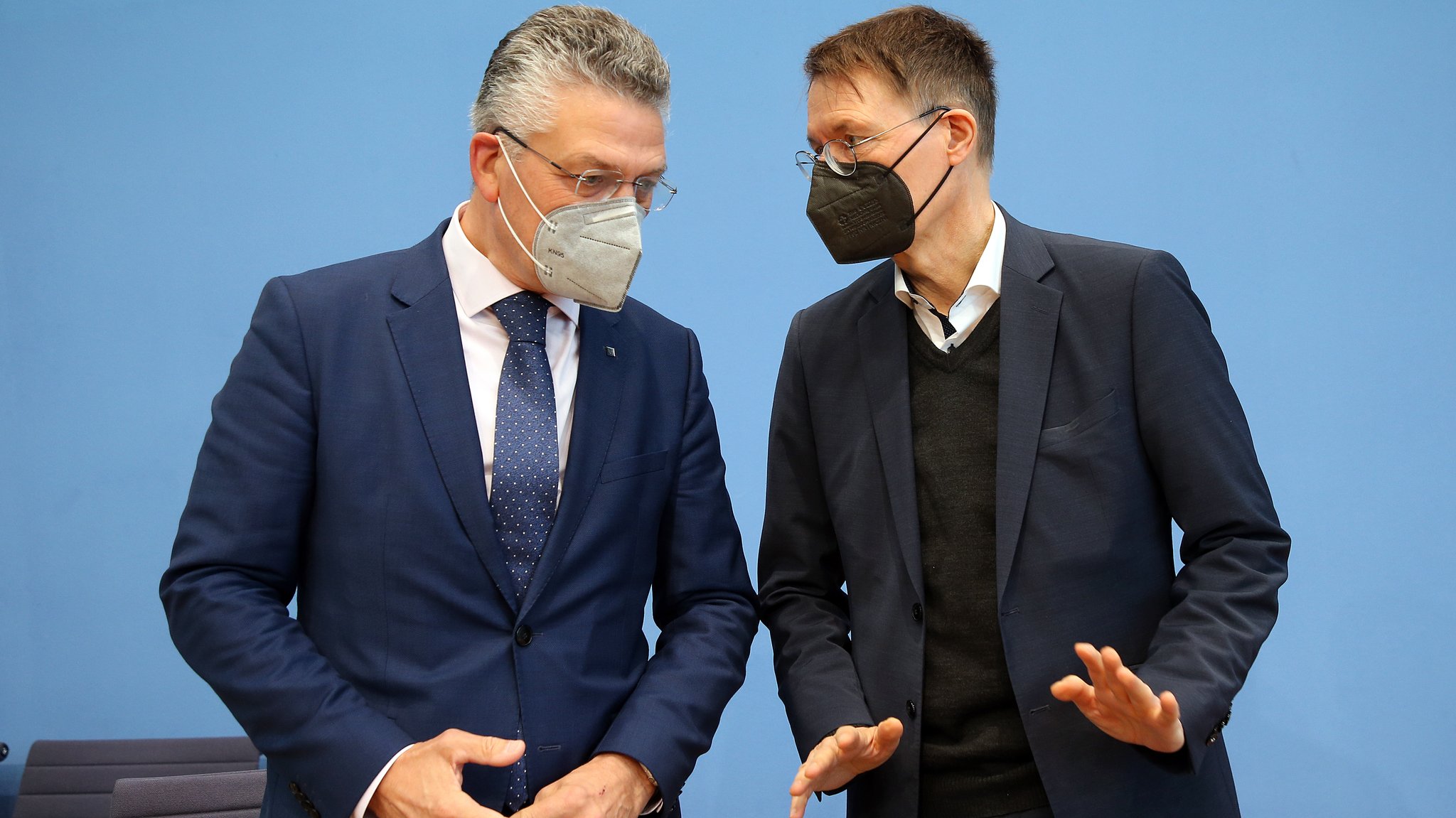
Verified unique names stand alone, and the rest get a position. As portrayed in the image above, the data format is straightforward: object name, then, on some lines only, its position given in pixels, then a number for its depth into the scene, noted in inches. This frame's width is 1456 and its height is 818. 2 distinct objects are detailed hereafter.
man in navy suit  60.4
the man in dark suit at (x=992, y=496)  64.9
